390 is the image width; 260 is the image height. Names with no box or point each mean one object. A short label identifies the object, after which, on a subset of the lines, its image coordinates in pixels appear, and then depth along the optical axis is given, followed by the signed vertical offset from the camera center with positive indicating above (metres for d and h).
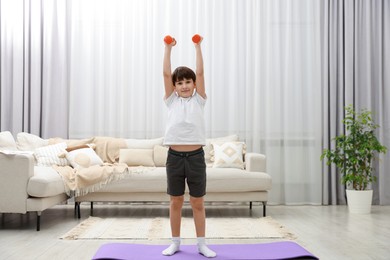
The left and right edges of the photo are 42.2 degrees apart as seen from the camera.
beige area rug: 3.64 -0.74
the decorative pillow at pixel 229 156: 4.91 -0.21
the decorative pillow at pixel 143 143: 5.22 -0.10
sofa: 3.90 -0.33
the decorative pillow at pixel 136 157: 5.02 -0.23
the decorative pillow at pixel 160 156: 5.09 -0.22
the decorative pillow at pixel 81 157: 4.72 -0.22
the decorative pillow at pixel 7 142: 4.61 -0.08
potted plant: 5.10 -0.24
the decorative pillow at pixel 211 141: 5.21 -0.07
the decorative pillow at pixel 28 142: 5.02 -0.09
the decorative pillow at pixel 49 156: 4.78 -0.22
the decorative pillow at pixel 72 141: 5.02 -0.08
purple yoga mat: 2.67 -0.66
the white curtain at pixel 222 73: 5.75 +0.70
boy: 2.86 -0.05
